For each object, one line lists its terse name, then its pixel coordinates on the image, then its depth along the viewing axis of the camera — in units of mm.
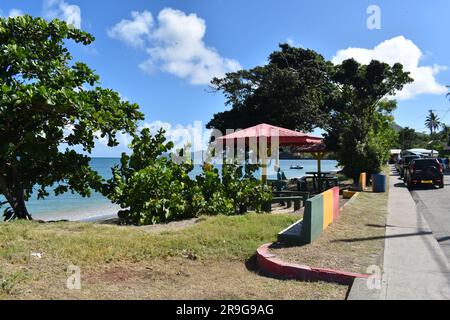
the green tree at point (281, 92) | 25219
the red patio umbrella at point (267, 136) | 12948
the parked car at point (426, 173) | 22219
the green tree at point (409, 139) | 112962
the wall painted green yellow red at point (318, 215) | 7125
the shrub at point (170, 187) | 9352
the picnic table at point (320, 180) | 18547
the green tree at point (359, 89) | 30109
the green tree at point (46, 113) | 8477
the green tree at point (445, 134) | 92062
